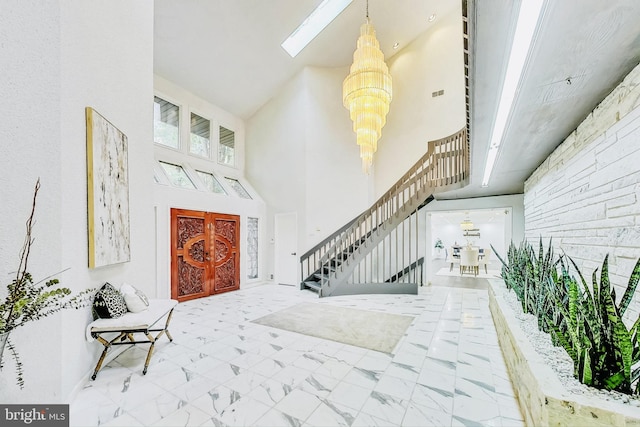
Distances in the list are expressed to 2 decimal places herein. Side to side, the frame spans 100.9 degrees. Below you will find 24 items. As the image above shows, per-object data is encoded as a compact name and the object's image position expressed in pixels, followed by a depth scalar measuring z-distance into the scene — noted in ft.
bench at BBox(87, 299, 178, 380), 7.86
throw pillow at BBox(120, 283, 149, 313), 9.02
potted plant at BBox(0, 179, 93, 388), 4.12
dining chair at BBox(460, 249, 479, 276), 27.22
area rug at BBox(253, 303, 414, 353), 10.85
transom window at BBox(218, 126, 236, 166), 24.68
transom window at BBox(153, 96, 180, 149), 19.93
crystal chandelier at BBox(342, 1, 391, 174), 15.28
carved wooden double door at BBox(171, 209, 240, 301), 18.01
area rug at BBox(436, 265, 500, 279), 27.93
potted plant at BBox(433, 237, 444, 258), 52.27
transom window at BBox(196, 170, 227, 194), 22.12
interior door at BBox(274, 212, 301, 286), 23.34
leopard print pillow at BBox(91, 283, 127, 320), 8.27
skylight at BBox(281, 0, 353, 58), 19.06
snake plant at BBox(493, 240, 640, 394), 4.32
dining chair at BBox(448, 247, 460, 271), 33.14
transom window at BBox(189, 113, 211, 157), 22.27
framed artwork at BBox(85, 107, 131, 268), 7.92
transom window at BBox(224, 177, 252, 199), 24.46
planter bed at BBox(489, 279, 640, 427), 3.92
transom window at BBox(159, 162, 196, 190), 19.36
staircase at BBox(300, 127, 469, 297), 18.21
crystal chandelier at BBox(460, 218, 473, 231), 37.68
